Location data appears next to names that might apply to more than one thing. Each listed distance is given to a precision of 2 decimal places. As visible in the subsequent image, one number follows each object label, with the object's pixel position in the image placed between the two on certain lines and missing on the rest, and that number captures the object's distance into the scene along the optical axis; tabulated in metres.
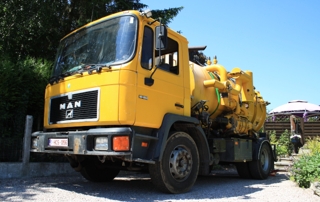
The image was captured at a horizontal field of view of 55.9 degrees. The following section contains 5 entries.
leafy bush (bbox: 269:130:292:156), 13.08
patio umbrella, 17.34
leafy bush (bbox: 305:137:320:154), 9.20
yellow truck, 4.48
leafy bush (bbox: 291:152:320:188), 5.99
